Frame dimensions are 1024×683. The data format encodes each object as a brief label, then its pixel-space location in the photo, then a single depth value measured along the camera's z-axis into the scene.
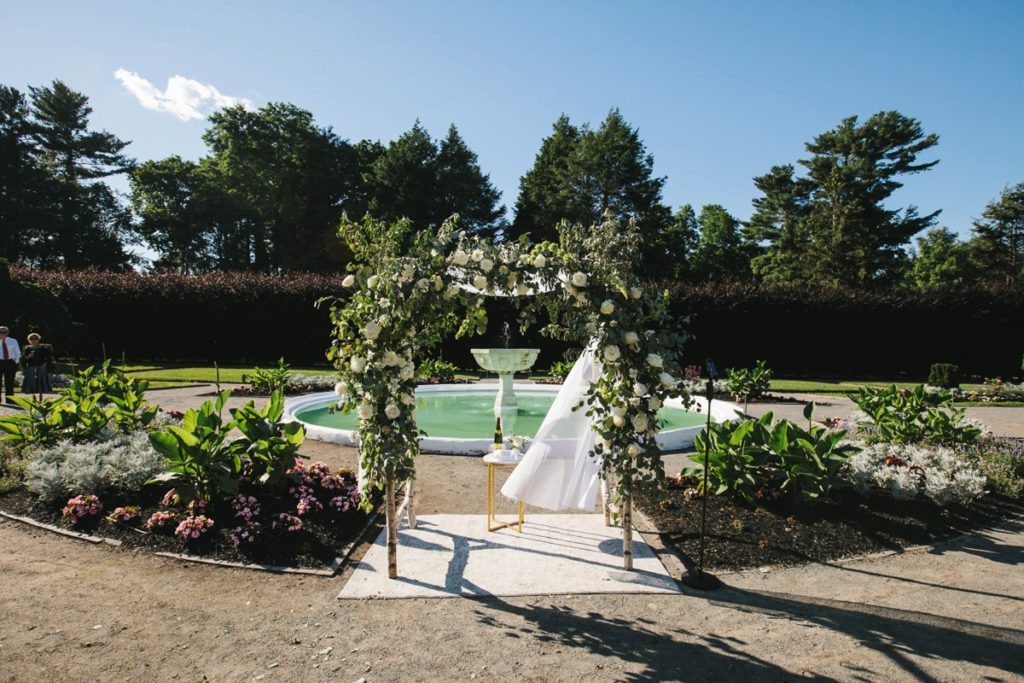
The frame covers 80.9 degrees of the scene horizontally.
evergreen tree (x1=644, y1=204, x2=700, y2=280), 40.03
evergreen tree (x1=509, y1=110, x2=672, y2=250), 40.44
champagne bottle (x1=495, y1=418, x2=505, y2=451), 6.54
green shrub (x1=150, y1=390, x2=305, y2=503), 5.30
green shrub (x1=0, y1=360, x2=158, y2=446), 7.07
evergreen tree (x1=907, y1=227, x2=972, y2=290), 51.53
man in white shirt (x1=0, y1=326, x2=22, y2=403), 12.87
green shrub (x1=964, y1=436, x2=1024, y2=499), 7.03
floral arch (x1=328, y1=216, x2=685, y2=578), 4.64
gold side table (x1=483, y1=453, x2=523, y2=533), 5.86
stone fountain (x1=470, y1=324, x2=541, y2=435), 11.56
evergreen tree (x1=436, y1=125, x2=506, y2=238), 38.69
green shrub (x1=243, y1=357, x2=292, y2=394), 15.01
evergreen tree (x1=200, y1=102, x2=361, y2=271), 41.81
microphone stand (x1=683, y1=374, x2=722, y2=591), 4.59
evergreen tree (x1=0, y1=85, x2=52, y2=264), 38.62
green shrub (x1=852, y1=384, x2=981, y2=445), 8.01
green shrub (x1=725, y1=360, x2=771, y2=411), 15.24
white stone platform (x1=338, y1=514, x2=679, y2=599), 4.62
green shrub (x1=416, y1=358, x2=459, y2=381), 17.50
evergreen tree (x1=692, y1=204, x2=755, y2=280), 52.25
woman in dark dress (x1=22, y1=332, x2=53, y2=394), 13.20
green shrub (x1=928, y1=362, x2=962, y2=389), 18.08
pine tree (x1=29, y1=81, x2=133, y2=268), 40.97
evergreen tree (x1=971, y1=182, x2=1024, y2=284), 47.16
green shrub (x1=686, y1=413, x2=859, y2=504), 5.91
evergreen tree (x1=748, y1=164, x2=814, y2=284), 44.12
